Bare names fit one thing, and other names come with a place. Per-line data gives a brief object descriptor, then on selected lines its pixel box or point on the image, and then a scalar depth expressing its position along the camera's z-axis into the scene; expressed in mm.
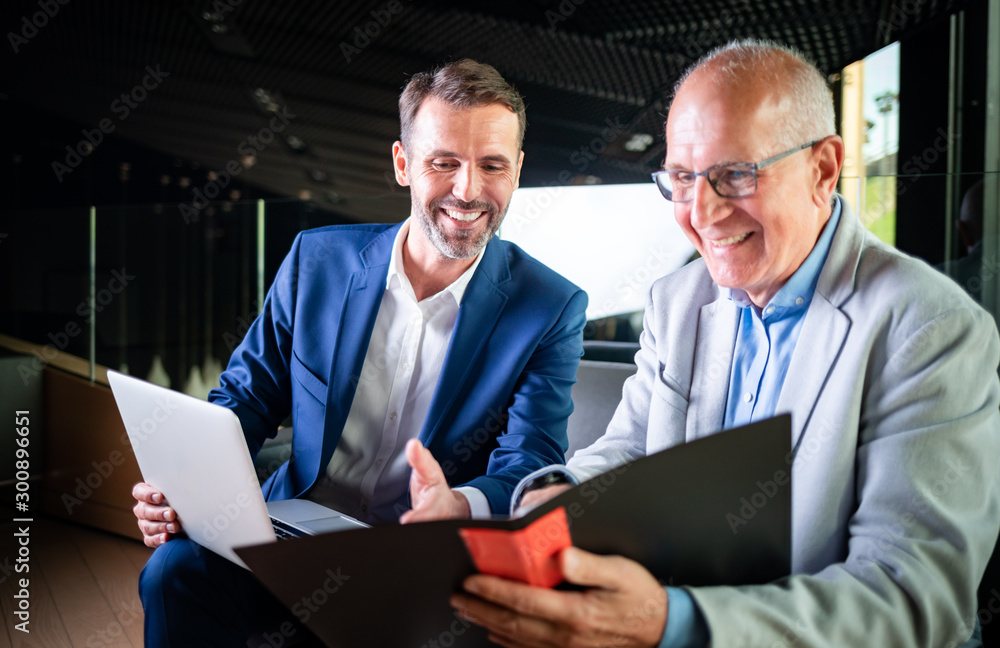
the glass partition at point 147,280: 3922
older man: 890
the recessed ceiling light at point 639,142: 5901
